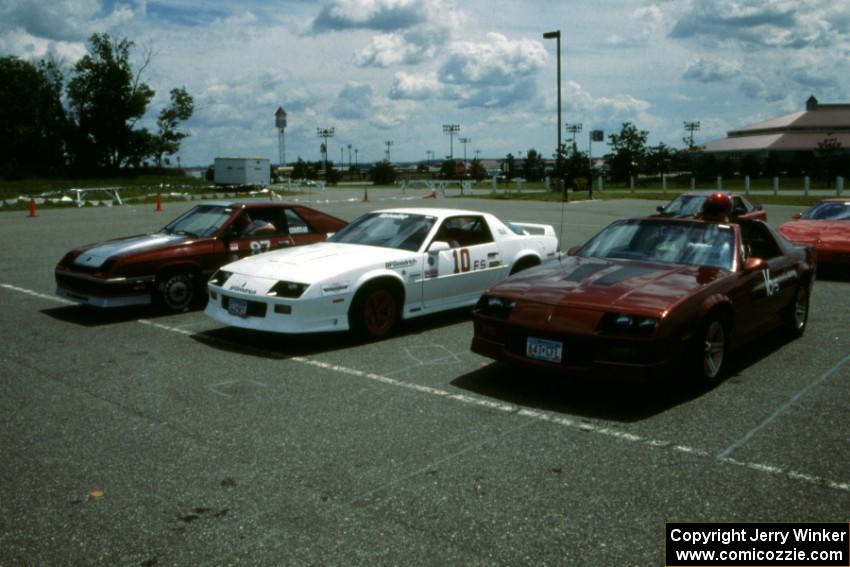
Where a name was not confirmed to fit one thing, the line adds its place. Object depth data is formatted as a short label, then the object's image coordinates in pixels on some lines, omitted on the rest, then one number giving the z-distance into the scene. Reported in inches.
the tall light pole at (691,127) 3966.5
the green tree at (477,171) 3768.5
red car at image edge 462.3
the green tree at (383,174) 3228.3
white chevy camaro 280.2
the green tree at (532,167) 3486.7
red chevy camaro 210.8
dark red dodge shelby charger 341.1
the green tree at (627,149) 2396.7
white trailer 1940.2
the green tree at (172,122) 2466.8
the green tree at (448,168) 3957.7
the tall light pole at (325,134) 4092.0
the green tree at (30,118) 2304.4
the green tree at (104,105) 2340.1
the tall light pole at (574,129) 3329.2
